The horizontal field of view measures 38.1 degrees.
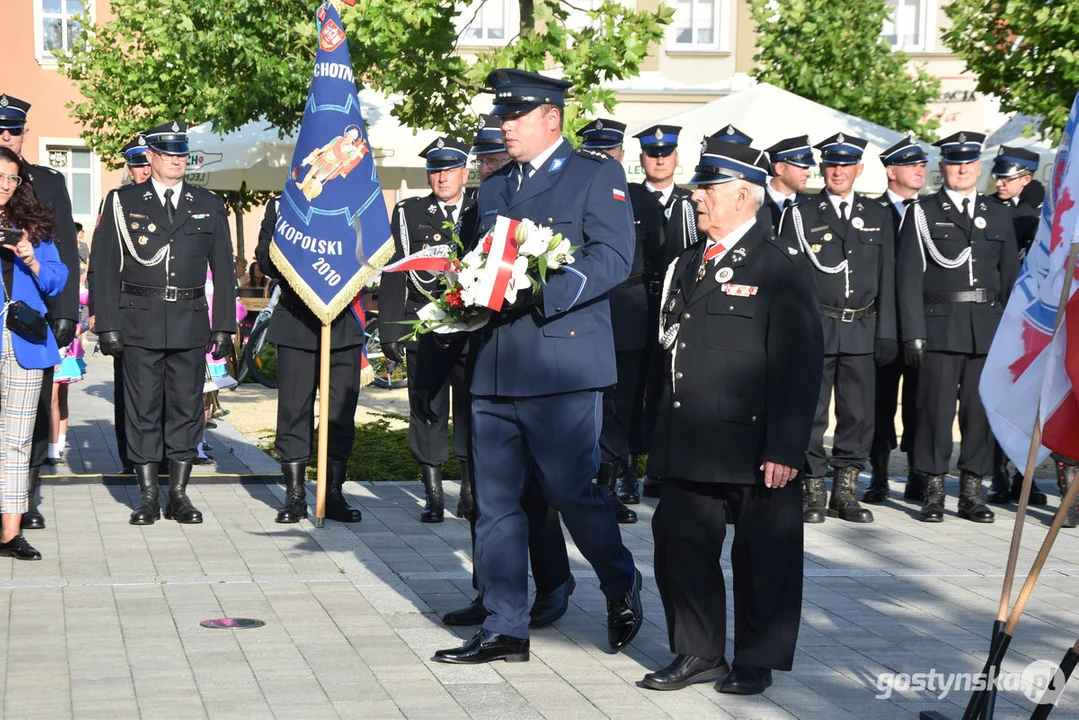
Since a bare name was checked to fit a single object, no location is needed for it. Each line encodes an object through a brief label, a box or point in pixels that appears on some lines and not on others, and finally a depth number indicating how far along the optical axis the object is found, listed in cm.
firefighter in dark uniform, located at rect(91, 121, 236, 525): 922
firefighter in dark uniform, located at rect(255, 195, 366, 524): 946
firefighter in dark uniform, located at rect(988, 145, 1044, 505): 1038
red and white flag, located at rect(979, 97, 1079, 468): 502
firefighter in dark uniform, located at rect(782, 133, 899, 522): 974
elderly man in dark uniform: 573
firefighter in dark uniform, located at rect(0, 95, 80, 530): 861
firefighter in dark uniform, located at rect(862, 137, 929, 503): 1013
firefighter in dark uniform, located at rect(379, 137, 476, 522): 933
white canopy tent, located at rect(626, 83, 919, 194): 1573
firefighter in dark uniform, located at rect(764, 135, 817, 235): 987
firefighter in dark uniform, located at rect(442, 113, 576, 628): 675
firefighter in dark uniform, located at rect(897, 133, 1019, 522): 983
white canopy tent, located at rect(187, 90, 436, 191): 1627
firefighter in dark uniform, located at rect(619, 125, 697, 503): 973
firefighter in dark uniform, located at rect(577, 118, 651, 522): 977
